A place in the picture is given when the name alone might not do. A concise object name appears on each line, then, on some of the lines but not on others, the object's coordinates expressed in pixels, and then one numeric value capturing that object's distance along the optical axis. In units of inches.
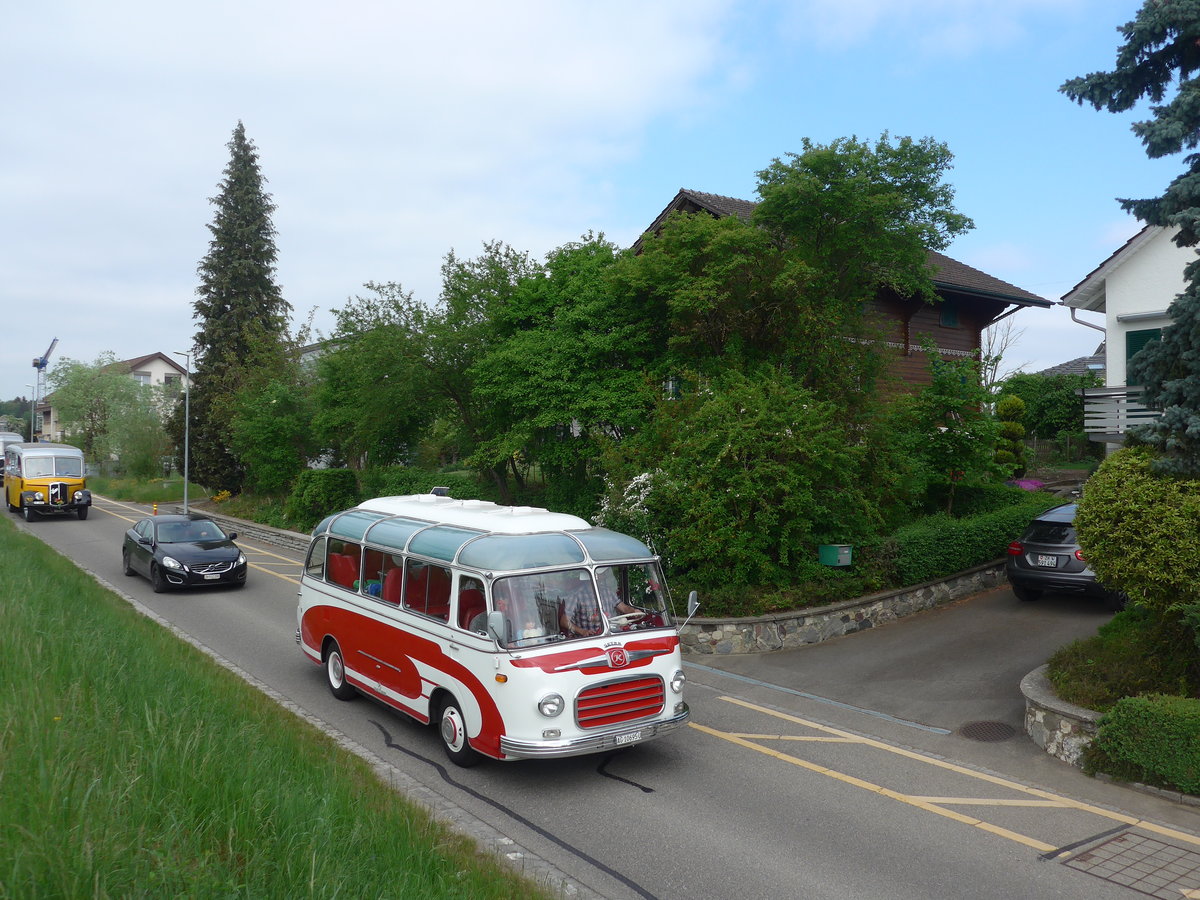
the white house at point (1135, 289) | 721.0
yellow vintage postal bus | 1299.2
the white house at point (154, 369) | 3720.5
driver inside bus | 322.7
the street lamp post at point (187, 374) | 1367.9
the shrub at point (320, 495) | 1119.0
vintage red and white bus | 305.0
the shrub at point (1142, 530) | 315.9
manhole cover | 371.6
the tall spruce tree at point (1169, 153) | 335.6
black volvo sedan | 722.8
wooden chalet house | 976.2
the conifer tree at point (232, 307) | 1593.3
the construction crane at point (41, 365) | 2875.2
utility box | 568.1
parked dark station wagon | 558.3
